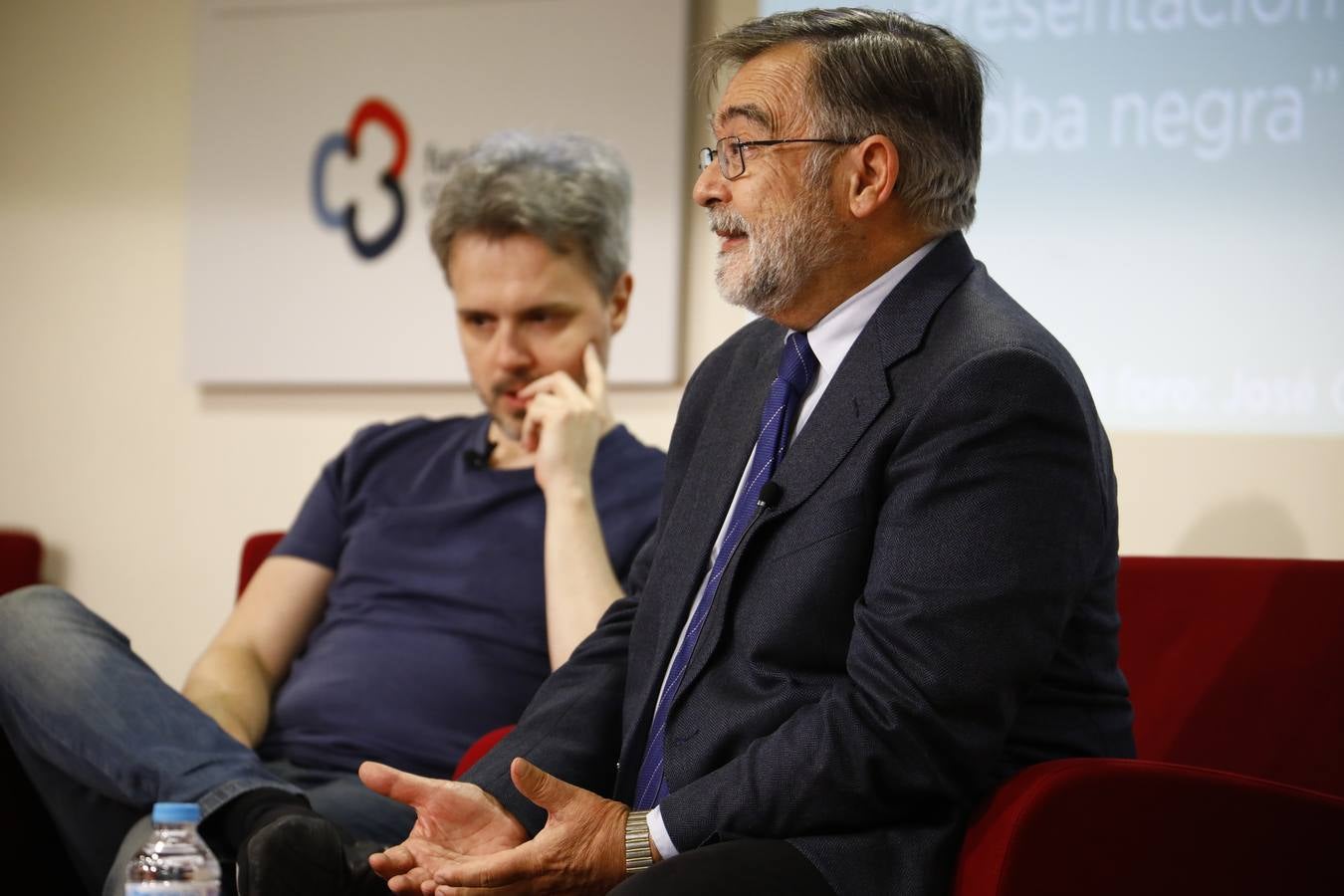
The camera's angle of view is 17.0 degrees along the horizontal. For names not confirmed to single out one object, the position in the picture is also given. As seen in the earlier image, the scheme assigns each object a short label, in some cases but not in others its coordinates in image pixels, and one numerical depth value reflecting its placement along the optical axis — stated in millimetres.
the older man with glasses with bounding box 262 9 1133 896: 3211
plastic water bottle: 3418
